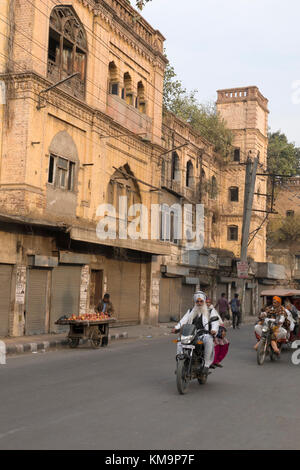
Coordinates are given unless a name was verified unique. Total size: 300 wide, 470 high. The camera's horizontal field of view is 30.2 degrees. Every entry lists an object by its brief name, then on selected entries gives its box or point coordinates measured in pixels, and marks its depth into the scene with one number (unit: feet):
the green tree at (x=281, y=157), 171.01
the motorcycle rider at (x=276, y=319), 42.80
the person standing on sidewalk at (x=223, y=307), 83.29
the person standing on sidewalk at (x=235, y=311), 86.84
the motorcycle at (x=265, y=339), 41.65
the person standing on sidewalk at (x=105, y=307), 57.47
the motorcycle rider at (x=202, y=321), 31.12
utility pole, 94.68
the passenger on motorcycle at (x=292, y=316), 48.24
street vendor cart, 49.90
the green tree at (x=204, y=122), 132.87
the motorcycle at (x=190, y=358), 28.45
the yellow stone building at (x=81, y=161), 59.47
